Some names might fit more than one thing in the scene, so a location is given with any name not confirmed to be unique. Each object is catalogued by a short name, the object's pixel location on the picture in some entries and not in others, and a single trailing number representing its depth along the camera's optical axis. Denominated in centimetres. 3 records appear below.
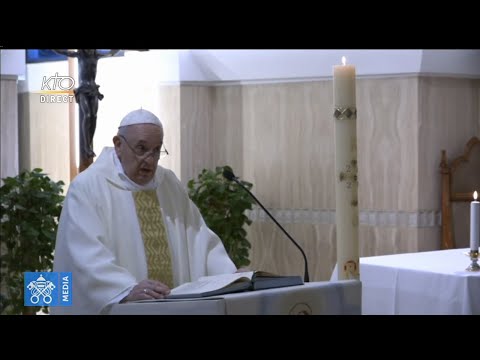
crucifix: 727
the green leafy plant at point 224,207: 795
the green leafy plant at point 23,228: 649
